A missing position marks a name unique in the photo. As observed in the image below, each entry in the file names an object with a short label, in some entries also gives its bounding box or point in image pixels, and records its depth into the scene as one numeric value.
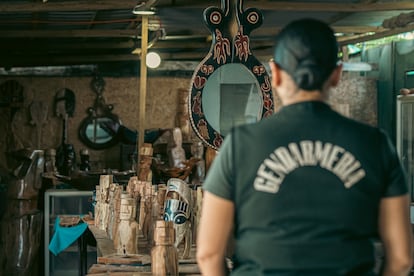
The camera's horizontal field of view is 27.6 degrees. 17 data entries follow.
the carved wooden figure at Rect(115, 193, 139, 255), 4.62
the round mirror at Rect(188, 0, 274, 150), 4.95
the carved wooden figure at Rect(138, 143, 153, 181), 8.78
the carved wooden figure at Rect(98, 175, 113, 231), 6.12
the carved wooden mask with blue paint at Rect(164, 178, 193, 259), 4.43
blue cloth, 8.18
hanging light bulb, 11.12
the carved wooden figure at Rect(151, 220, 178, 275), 3.70
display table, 4.12
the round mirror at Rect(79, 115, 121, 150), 12.71
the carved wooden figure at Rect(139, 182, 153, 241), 5.33
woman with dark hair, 2.29
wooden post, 8.85
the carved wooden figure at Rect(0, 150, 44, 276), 10.20
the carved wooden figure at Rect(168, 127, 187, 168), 10.92
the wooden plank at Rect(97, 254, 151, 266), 4.34
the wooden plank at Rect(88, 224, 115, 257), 4.89
